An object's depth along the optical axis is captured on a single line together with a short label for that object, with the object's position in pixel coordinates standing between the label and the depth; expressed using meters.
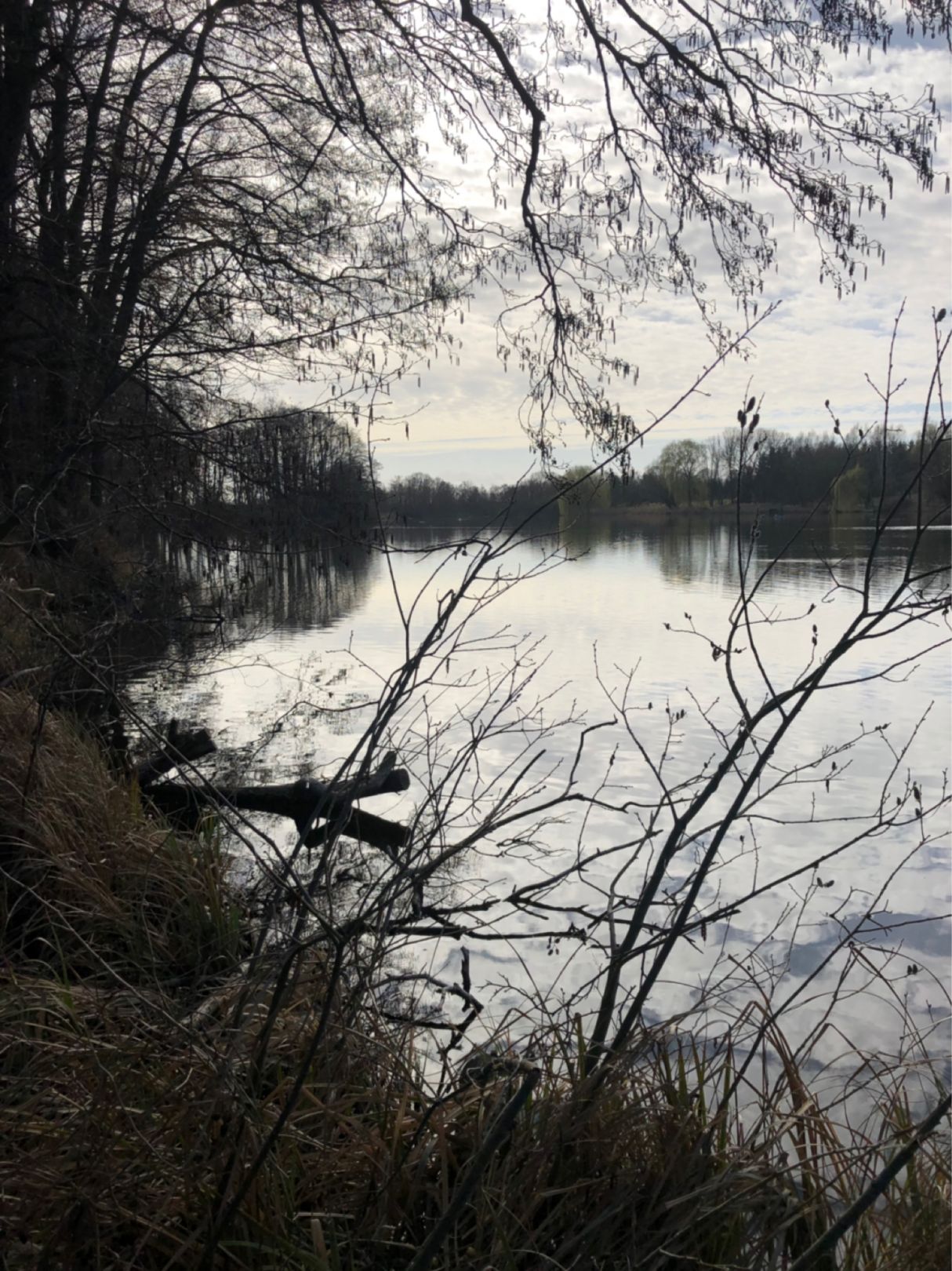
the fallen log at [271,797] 6.23
